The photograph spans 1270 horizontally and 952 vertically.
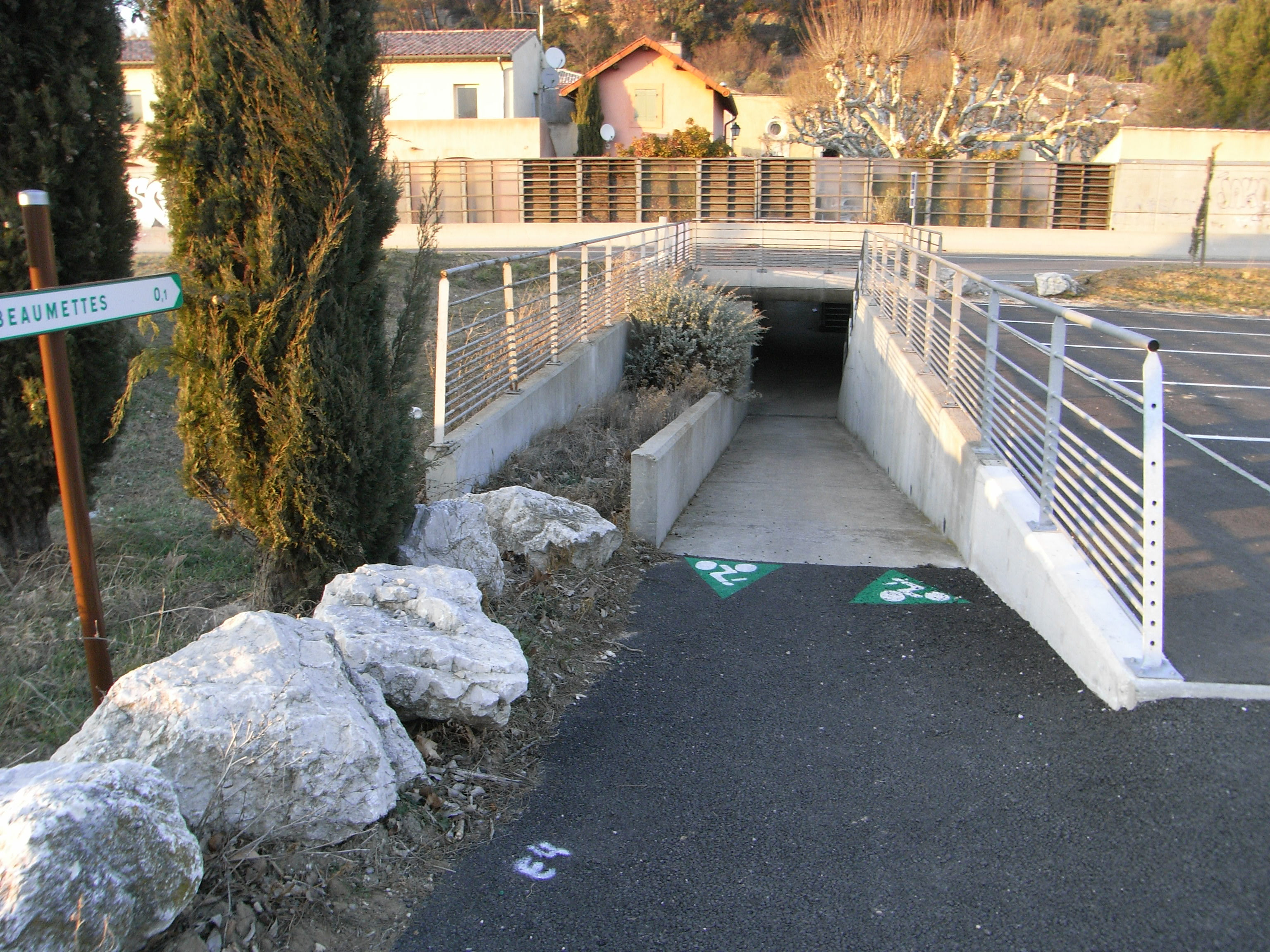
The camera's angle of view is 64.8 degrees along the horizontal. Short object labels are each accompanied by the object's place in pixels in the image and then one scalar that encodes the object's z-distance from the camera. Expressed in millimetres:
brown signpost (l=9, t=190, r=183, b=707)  3020
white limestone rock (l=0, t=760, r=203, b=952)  2348
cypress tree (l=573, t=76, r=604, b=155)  39125
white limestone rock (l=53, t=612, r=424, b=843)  3084
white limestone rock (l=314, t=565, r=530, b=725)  3945
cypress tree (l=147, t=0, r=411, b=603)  4496
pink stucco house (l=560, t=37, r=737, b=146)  41312
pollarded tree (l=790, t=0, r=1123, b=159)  37250
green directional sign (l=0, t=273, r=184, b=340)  2926
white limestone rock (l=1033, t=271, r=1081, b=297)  19234
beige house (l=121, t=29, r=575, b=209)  35188
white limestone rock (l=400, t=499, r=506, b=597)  5574
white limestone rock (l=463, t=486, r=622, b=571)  6180
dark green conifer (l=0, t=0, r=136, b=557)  4656
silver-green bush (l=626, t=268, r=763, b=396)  13508
